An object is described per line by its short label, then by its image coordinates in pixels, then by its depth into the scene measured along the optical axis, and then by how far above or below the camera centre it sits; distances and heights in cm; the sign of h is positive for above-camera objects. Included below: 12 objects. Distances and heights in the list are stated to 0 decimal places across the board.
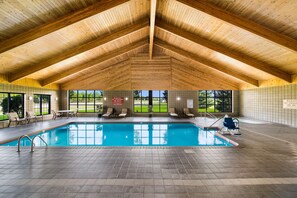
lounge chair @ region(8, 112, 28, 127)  810 -87
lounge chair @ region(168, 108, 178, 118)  1247 -95
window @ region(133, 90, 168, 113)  1374 +8
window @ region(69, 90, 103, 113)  1381 +1
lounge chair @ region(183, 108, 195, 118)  1243 -101
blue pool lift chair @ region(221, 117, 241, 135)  635 -97
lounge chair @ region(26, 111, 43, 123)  917 -86
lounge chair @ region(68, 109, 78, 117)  1284 -102
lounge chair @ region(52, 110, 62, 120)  1174 -101
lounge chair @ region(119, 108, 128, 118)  1255 -102
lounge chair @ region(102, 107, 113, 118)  1223 -100
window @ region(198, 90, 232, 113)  1403 +0
